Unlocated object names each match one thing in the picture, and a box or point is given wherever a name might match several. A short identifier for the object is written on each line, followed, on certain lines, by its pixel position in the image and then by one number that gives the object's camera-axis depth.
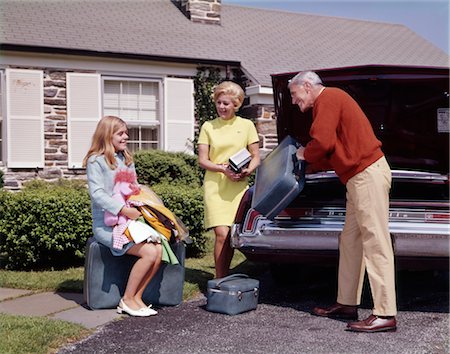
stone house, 12.41
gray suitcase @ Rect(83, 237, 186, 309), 5.24
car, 5.23
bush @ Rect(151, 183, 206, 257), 7.56
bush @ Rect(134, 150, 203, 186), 12.30
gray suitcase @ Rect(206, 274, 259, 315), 5.16
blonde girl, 5.12
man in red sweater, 4.75
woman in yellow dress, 5.82
